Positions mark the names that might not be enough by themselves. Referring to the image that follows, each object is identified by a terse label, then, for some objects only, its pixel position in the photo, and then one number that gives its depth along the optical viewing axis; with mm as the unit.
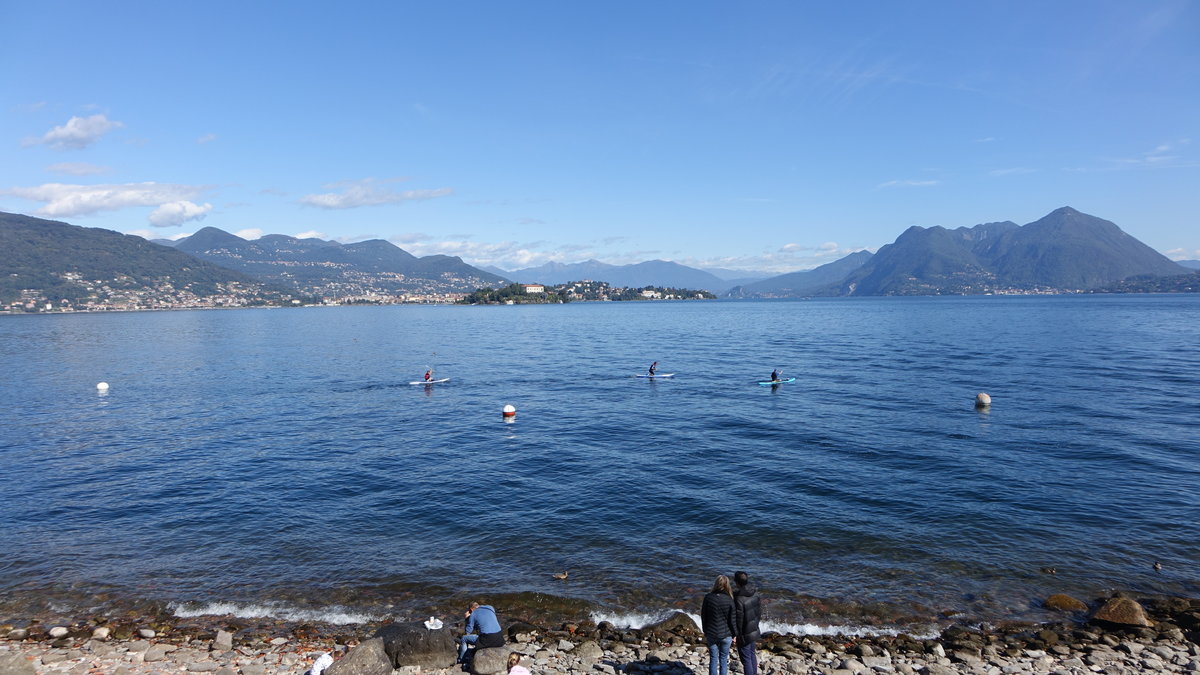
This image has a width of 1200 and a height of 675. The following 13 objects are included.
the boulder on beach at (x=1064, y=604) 17031
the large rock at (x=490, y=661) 13508
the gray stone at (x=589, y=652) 14609
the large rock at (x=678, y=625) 16000
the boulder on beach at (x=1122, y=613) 15852
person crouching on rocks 13992
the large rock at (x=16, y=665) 12773
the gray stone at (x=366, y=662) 12945
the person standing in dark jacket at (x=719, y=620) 12102
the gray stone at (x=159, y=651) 14625
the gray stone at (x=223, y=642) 15186
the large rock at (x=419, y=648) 13922
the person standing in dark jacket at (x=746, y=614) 12086
